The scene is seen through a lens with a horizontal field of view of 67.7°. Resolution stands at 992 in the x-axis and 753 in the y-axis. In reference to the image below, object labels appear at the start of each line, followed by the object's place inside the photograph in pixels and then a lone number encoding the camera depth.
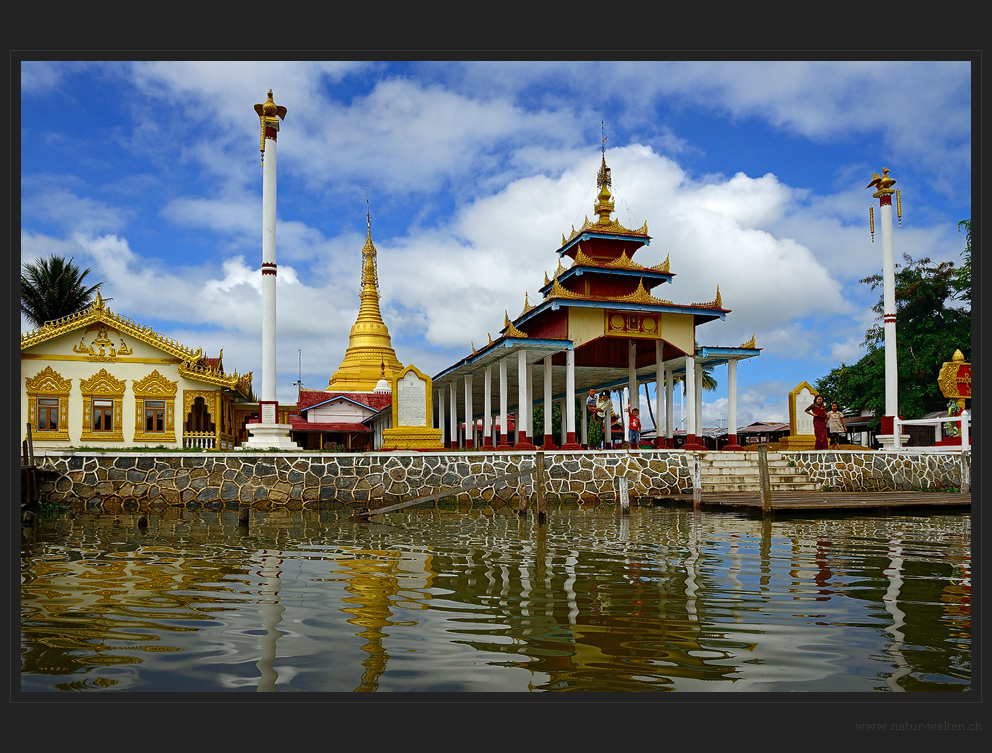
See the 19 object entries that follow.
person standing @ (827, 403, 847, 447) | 21.25
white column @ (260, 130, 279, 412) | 19.20
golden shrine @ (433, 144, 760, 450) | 20.23
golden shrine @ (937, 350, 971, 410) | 19.42
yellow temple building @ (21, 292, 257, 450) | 21.73
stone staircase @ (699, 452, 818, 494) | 18.50
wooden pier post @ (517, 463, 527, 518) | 14.84
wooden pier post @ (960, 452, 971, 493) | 17.97
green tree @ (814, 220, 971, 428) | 28.58
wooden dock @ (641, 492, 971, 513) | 14.73
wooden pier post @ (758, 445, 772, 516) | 14.38
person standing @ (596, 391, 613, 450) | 31.76
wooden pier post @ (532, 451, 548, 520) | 13.62
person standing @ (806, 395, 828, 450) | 20.20
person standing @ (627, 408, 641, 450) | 21.83
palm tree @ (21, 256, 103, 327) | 28.95
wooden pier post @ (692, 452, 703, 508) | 16.02
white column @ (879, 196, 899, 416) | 21.88
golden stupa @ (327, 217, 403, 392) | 38.44
